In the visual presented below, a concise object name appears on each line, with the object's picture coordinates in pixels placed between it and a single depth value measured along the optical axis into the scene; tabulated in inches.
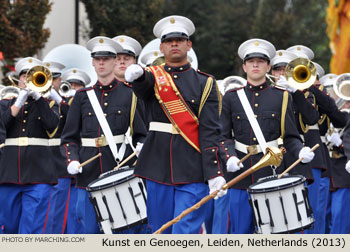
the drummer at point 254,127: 674.9
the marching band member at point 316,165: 796.8
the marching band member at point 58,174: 863.1
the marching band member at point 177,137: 567.2
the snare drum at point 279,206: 629.4
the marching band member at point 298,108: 720.2
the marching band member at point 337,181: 841.1
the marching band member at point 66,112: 823.7
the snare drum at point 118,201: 627.0
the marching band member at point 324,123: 789.0
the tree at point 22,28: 1220.5
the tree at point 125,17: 1476.2
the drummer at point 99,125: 670.4
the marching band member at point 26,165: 734.6
